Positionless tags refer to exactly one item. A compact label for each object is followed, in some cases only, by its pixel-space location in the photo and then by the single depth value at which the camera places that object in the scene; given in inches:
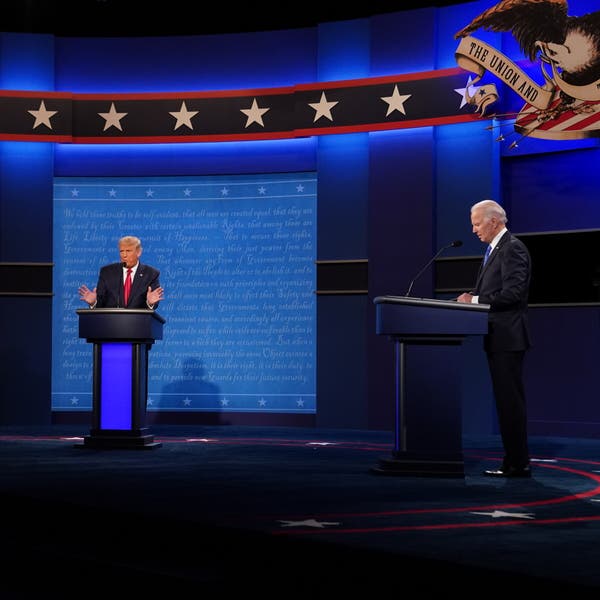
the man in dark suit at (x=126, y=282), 294.2
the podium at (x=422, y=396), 221.5
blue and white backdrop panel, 394.6
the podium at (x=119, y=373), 280.2
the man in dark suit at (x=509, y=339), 218.7
